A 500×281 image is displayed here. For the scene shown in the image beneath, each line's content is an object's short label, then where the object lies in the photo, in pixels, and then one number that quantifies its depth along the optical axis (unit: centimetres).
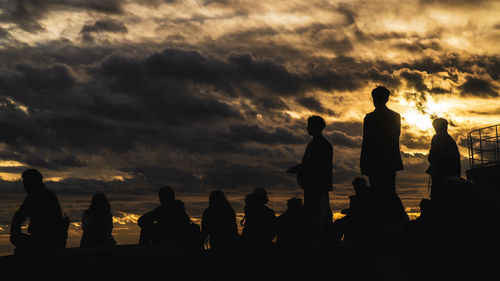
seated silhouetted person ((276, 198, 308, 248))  1030
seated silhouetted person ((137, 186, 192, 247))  1105
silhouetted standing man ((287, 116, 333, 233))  1037
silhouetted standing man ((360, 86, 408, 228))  1017
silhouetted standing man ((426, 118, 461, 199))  1243
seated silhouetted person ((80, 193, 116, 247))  1257
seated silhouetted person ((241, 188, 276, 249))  1115
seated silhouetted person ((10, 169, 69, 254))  962
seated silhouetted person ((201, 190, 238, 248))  1134
